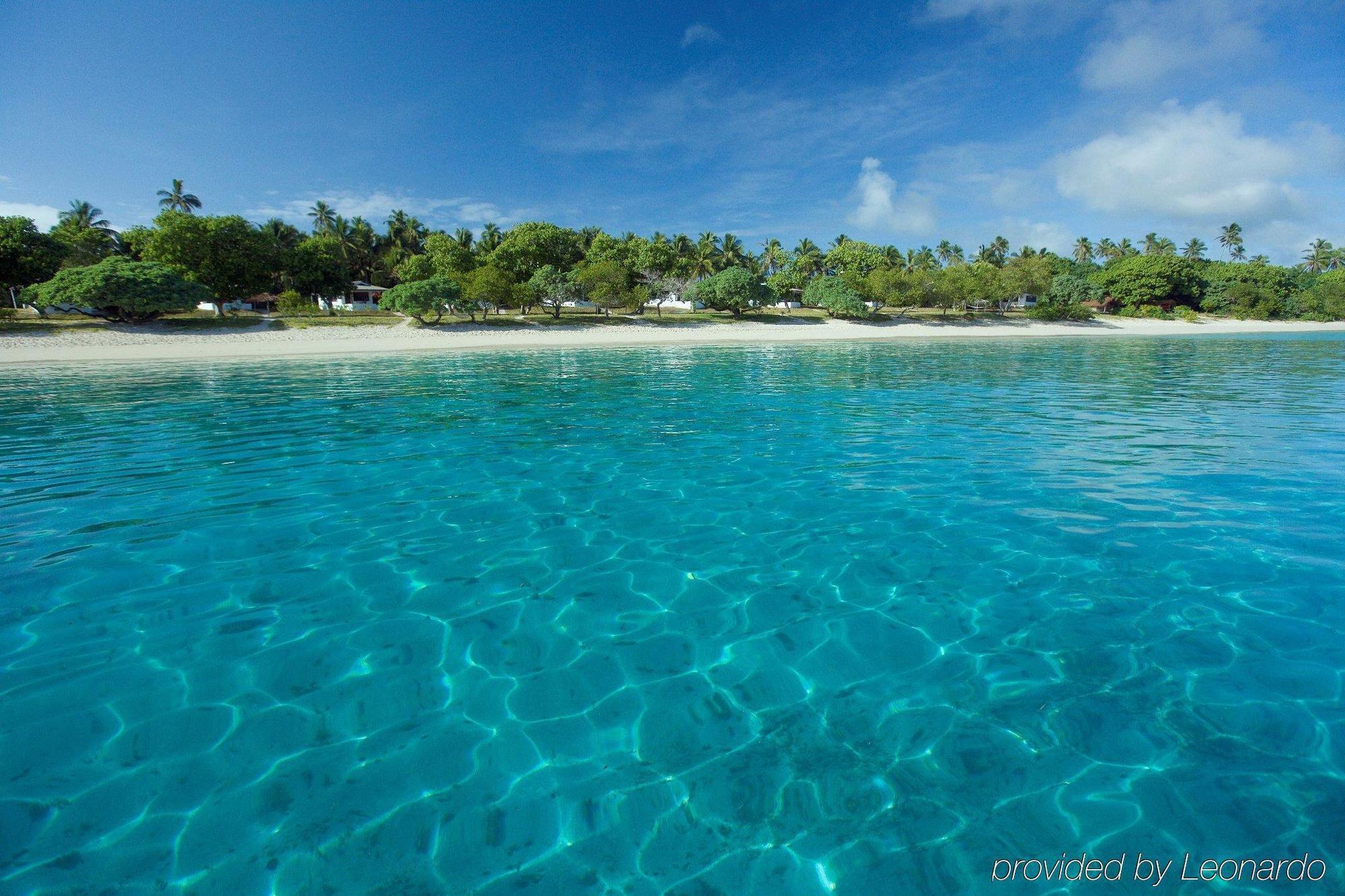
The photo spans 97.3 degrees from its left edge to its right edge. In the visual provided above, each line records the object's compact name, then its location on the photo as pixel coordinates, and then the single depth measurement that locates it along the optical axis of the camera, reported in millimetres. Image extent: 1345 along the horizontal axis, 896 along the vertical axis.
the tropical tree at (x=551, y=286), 55781
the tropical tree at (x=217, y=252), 49781
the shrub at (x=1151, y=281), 80375
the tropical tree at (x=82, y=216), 65125
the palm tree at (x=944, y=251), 106000
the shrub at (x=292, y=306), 52625
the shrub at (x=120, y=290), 39781
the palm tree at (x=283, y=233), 73062
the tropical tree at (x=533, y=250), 63219
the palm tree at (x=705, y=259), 77000
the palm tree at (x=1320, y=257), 109438
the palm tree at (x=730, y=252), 79625
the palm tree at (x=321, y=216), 84875
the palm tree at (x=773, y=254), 92500
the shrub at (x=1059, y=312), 71375
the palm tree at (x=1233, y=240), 119500
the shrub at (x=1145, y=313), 78625
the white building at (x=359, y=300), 67438
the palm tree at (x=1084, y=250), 119562
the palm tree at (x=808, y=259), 91375
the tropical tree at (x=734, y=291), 61219
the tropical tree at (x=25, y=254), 44812
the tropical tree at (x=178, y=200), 75688
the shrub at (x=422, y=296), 48281
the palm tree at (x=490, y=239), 70688
